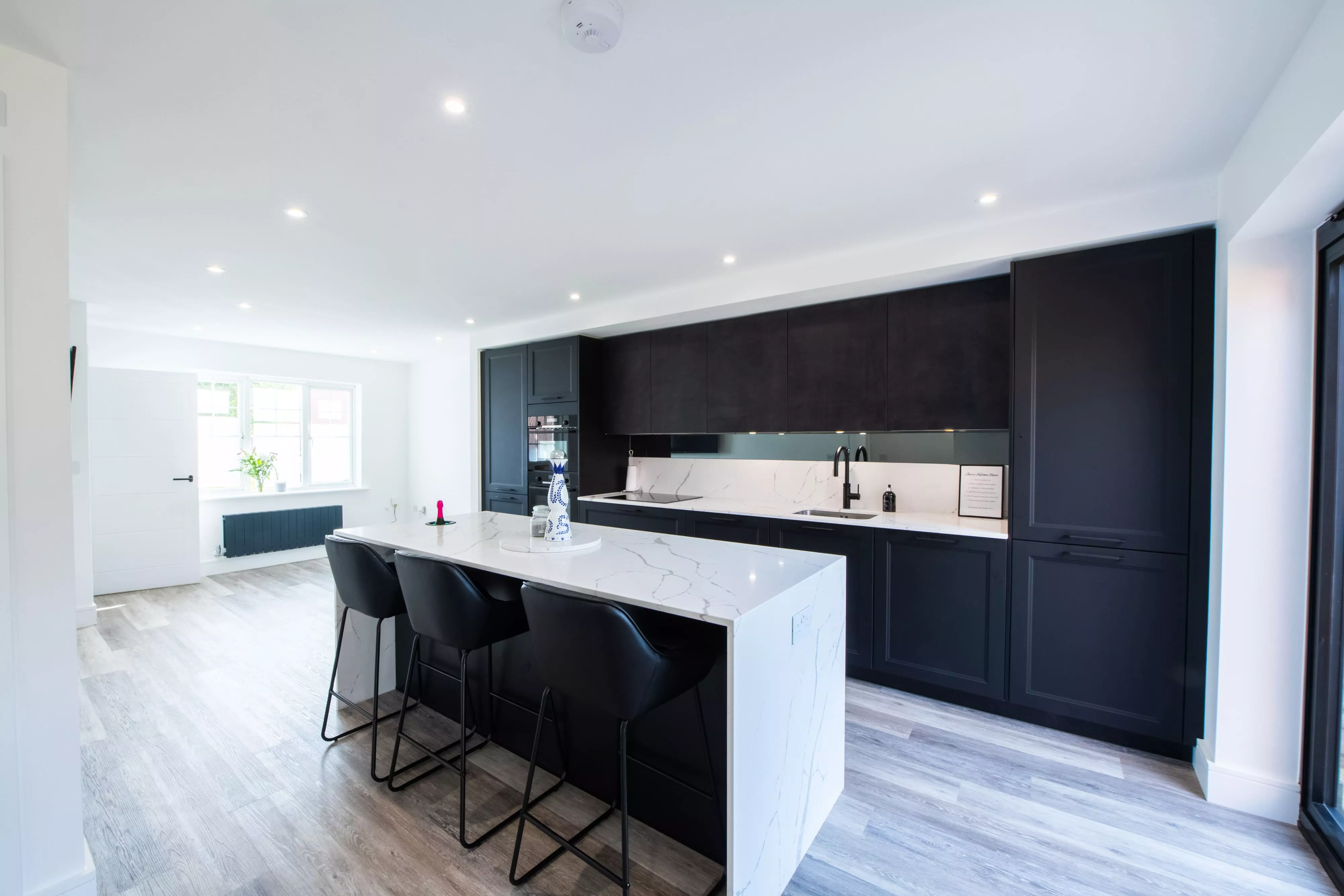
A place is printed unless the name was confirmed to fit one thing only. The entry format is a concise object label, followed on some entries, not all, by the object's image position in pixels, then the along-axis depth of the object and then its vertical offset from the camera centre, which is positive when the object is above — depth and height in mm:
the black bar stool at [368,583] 2217 -605
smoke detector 1310 +1020
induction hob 4469 -496
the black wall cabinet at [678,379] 4086 +456
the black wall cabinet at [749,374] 3695 +457
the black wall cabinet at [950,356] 2916 +467
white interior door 4754 -393
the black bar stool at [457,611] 1857 -618
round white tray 2117 -431
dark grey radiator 5645 -1014
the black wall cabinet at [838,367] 3289 +458
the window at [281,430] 5824 +78
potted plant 5949 -328
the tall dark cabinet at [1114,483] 2301 -189
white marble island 1395 -621
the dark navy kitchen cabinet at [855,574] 3080 -764
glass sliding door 1779 -490
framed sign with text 3094 -296
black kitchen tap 3596 -363
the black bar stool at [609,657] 1417 -605
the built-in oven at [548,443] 4547 -46
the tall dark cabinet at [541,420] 4535 +162
